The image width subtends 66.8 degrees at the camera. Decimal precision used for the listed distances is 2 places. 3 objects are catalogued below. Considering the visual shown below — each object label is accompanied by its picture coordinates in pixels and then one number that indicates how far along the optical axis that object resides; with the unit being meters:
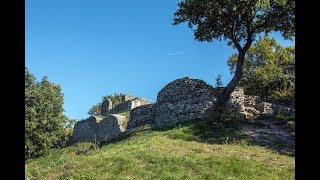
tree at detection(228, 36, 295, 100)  22.45
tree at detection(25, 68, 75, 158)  17.63
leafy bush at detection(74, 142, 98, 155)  12.29
